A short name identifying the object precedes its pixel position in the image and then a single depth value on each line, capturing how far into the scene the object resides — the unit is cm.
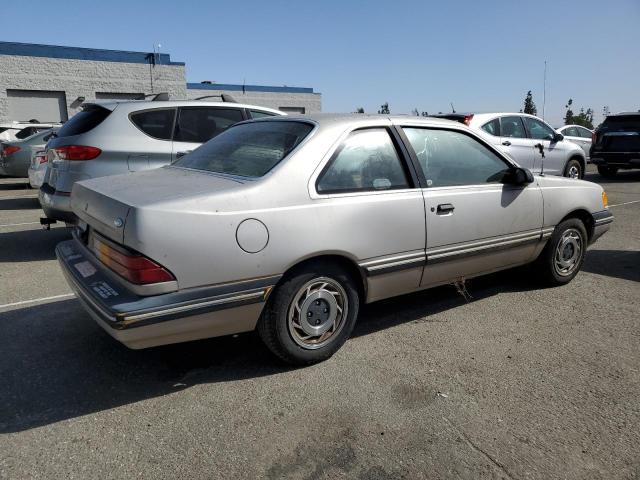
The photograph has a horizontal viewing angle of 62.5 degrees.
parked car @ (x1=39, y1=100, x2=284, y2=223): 565
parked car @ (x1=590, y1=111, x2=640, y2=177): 1352
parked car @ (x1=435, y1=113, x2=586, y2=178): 969
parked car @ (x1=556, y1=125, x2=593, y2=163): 1617
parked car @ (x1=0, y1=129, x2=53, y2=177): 1305
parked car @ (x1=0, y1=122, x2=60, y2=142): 1491
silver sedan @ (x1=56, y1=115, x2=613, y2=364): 273
